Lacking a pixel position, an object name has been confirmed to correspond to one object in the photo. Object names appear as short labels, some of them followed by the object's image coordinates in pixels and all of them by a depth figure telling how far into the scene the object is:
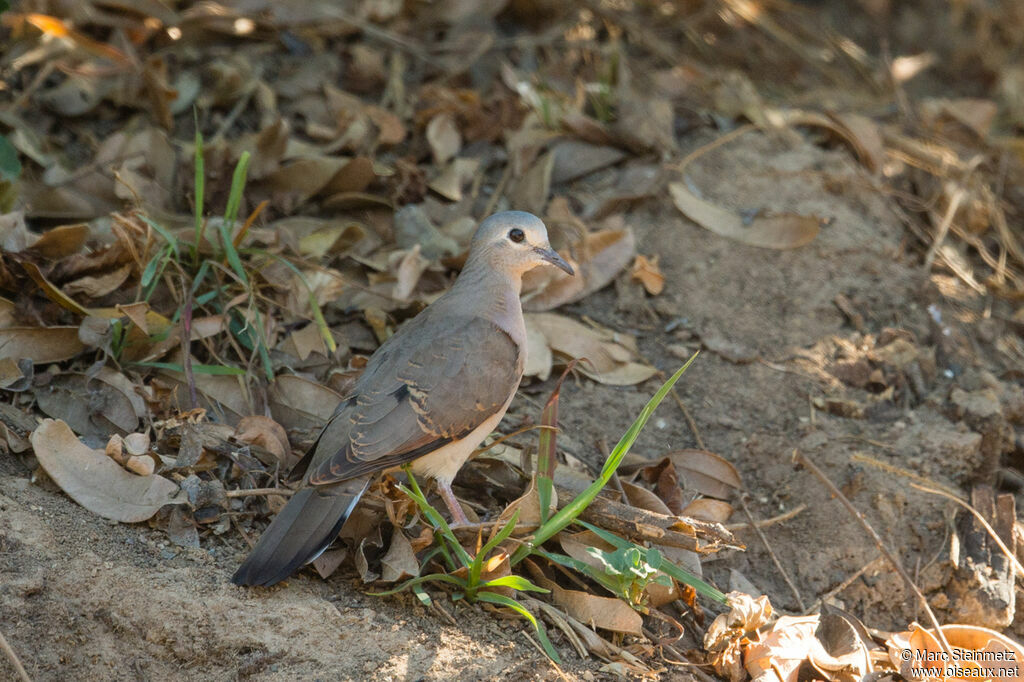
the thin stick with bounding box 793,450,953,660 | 6.50
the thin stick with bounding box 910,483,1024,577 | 7.20
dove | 6.21
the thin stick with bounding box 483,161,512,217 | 9.77
